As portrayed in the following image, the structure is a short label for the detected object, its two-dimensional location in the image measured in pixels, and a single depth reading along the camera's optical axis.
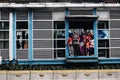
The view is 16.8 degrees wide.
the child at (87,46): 28.33
